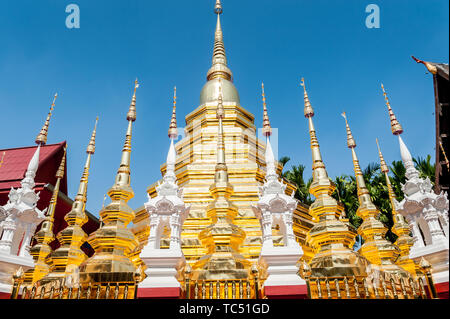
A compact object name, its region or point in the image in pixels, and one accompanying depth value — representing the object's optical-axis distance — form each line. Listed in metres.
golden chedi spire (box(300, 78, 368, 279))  8.34
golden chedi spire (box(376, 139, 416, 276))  11.98
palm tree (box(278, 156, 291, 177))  31.47
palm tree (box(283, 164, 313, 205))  27.72
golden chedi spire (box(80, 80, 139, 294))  8.27
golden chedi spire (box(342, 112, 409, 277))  10.26
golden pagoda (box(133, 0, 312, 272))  11.41
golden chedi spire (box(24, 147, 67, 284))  10.70
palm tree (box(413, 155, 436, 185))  21.39
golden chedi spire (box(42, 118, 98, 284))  9.82
